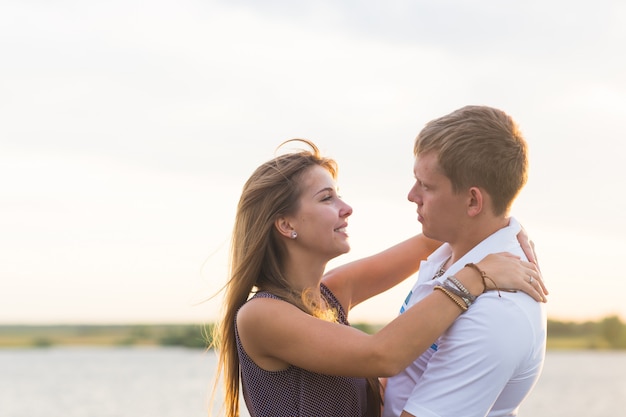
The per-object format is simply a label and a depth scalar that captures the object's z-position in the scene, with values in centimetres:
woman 317
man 310
